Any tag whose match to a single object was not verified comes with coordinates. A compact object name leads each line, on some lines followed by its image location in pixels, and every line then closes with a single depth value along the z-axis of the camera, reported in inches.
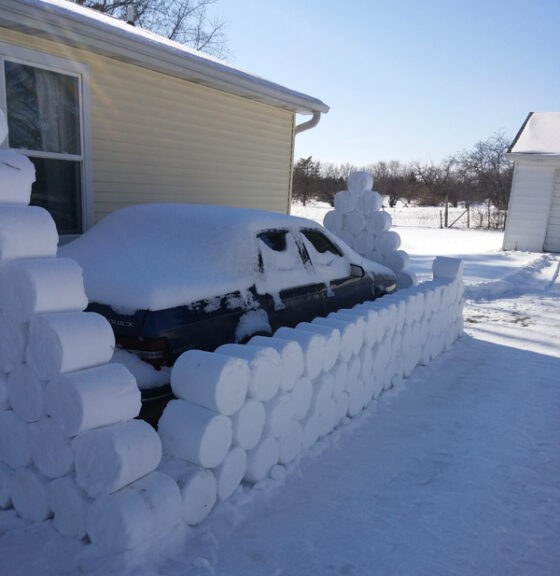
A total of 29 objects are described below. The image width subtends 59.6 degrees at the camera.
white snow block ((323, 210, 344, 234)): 280.1
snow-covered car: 117.0
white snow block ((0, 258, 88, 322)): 84.0
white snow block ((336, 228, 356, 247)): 279.4
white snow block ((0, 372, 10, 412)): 95.3
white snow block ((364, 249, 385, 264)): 272.8
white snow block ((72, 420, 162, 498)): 84.9
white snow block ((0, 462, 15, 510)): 99.9
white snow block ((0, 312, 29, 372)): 89.6
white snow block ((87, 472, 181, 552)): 84.3
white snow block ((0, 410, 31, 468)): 95.1
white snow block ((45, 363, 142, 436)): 84.1
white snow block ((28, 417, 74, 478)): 89.6
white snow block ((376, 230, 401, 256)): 268.5
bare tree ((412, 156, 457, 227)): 1833.5
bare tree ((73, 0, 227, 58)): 754.8
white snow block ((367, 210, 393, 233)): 269.9
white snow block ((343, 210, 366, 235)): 273.4
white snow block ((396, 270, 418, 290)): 267.1
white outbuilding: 596.4
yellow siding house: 175.9
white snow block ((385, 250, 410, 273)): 267.4
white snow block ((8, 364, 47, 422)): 89.6
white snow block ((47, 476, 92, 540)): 89.3
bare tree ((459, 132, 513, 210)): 1321.6
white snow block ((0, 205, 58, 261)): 82.7
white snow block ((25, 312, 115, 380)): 83.9
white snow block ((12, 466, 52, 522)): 94.5
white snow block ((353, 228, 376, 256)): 275.0
